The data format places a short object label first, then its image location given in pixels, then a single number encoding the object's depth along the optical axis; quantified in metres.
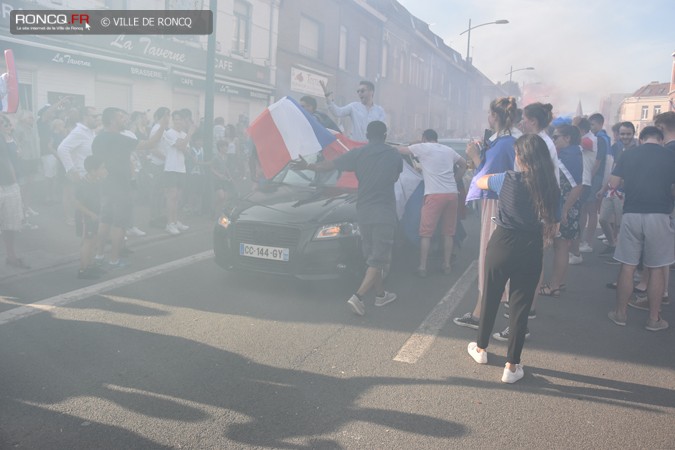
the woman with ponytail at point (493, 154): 4.77
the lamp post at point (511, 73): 47.98
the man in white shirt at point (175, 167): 9.32
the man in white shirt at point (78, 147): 8.25
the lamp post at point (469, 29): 30.51
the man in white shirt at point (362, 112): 8.71
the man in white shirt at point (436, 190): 7.00
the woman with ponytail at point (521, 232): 3.92
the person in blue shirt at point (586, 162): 7.76
